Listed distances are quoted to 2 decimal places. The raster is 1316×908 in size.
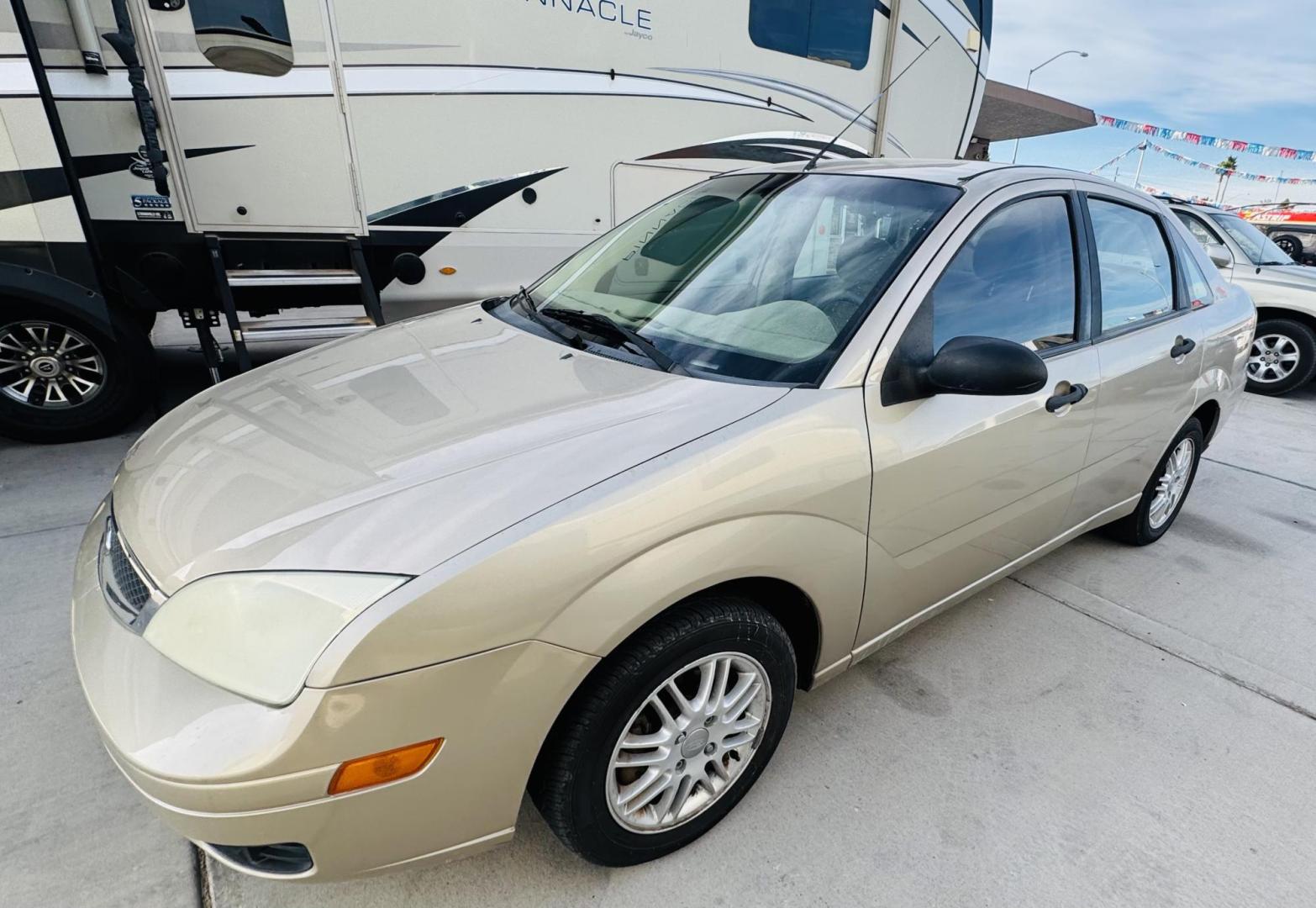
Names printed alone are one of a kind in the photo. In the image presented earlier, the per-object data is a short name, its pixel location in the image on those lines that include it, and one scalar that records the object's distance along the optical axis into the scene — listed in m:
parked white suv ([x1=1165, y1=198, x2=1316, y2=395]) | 6.66
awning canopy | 14.52
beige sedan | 1.29
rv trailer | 3.84
